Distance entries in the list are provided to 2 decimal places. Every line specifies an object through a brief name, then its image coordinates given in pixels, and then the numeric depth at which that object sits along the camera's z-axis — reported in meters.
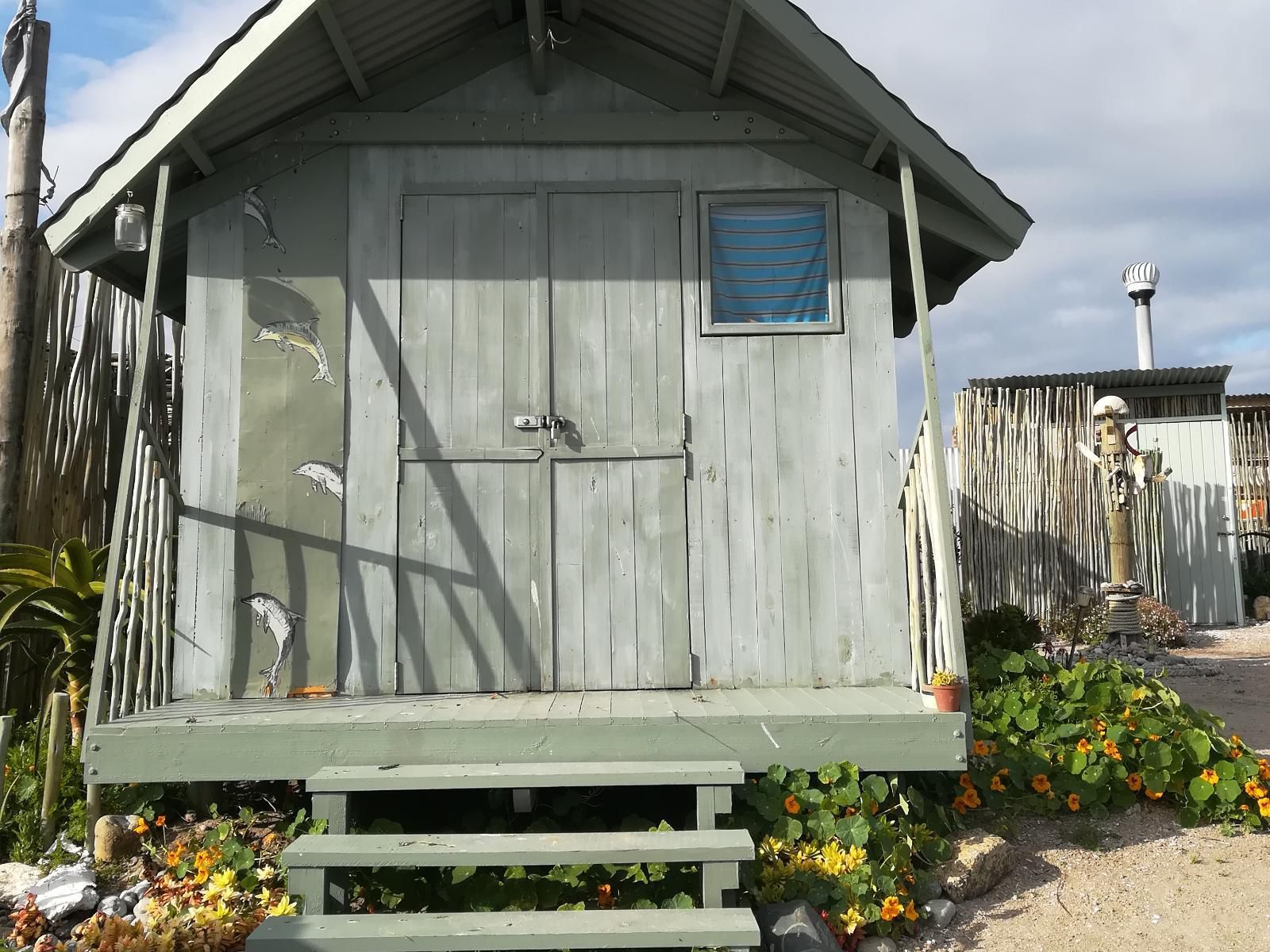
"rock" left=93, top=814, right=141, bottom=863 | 4.05
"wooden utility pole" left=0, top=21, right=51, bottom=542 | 5.53
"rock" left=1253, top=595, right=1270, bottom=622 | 12.16
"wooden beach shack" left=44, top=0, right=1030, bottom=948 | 4.50
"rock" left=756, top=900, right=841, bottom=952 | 3.33
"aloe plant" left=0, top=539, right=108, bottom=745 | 4.75
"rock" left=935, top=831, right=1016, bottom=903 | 3.84
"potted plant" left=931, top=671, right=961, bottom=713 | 3.85
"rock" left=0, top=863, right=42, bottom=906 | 3.81
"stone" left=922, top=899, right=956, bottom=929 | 3.68
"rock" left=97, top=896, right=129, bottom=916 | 3.70
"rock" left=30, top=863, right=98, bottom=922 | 3.68
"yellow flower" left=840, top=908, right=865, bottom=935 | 3.49
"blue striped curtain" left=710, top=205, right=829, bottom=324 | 4.79
